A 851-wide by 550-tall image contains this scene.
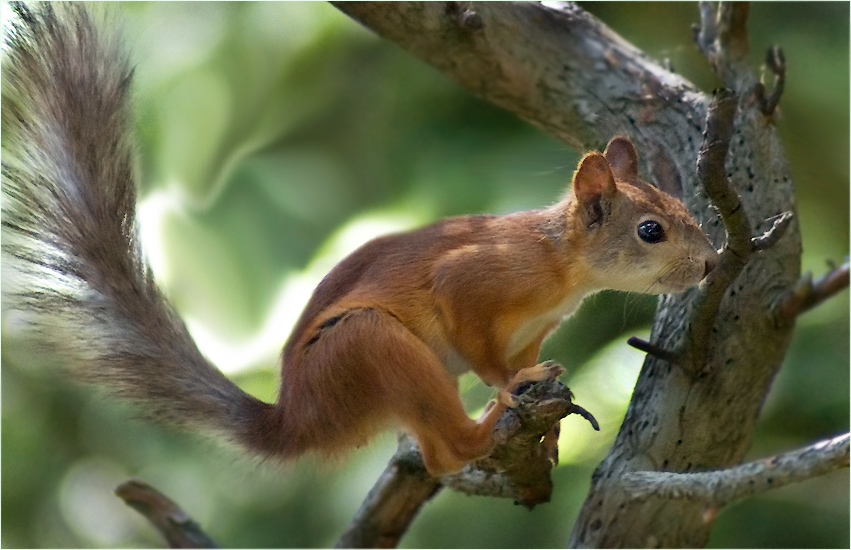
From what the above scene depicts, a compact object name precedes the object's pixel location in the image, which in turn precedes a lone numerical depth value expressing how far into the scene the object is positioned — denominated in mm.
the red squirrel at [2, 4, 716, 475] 4345
